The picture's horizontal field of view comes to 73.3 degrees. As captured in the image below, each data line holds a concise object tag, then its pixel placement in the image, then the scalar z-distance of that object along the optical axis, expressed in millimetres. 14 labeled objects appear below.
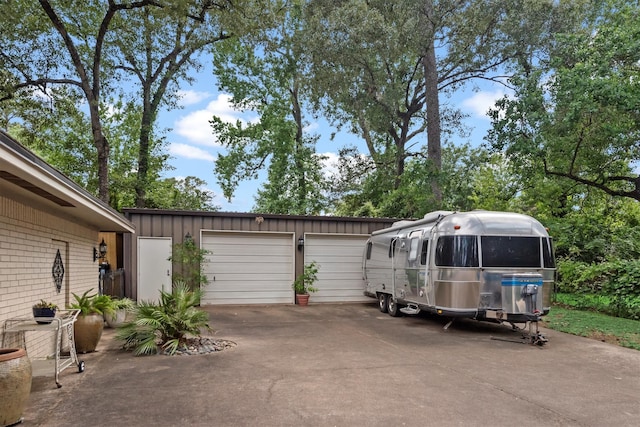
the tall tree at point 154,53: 18578
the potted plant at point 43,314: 5116
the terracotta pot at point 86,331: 6664
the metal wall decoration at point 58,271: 6762
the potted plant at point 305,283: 13781
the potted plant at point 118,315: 9320
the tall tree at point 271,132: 23047
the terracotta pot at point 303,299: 13734
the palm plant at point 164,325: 6887
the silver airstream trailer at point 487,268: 8211
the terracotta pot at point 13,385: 3777
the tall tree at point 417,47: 15625
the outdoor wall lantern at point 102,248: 12273
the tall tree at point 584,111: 12117
